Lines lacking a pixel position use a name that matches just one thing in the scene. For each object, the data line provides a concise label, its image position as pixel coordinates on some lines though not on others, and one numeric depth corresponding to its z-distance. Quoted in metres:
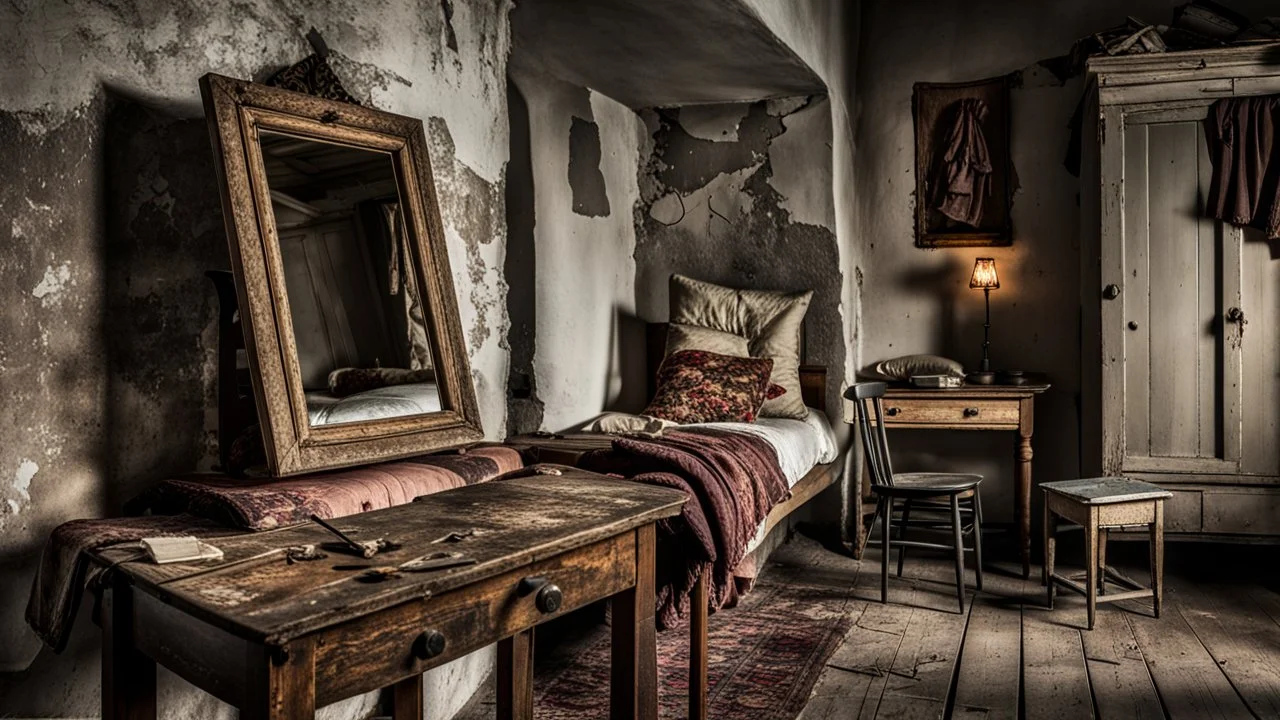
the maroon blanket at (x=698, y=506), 2.79
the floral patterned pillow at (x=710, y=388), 4.17
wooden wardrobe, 4.21
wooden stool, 3.52
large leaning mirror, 2.07
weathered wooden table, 1.32
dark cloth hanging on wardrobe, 4.14
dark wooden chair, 3.81
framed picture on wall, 5.11
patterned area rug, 2.87
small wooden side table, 4.44
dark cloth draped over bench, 1.68
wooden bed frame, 2.66
